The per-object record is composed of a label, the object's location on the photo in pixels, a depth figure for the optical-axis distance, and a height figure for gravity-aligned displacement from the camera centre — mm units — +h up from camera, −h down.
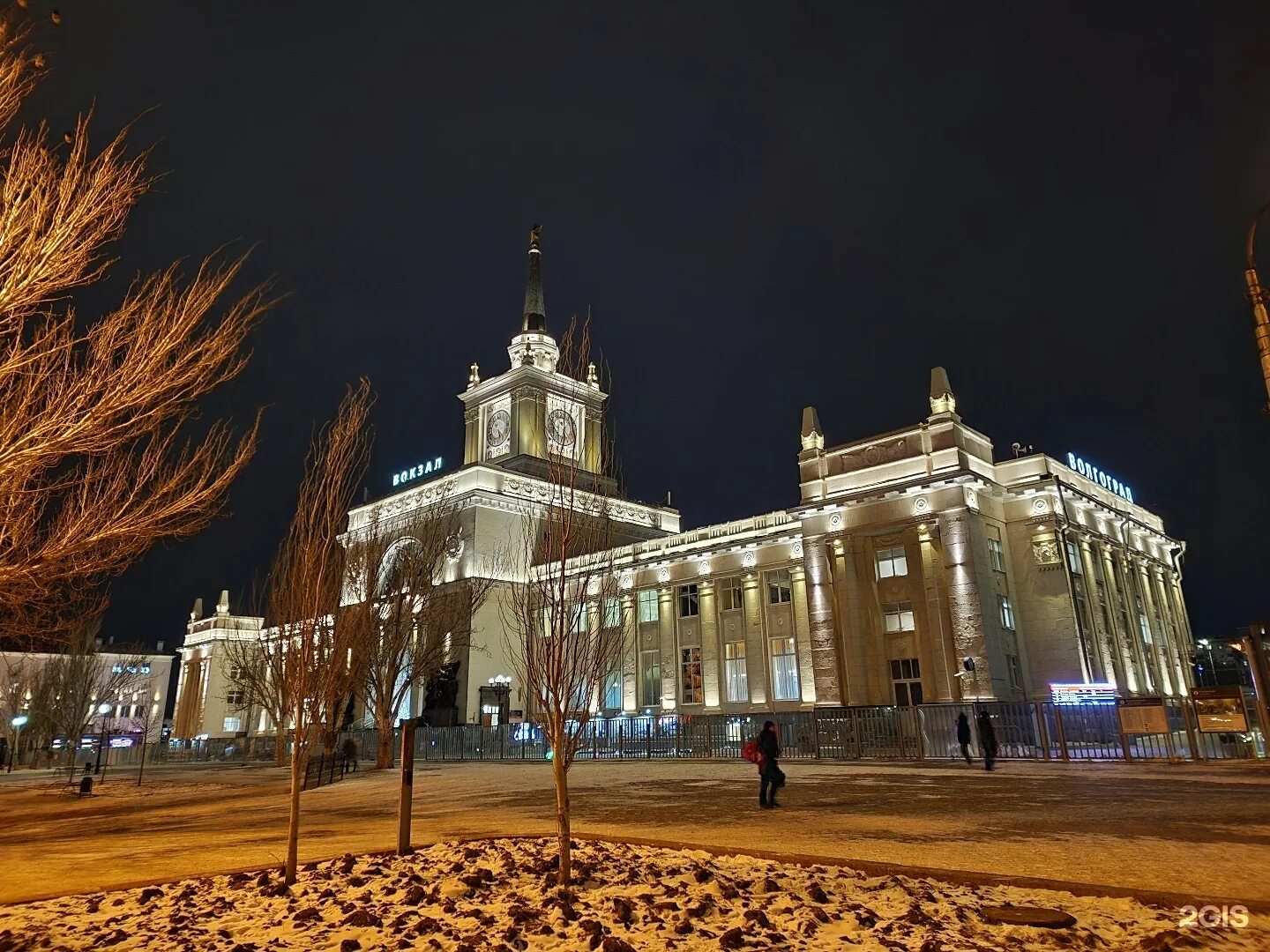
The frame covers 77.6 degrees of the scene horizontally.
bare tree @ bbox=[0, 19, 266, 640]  7828 +3494
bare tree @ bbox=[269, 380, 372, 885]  9359 +1473
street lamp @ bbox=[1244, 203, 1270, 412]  11883 +5525
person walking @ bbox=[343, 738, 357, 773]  30500 -1641
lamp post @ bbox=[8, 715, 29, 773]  49006 -771
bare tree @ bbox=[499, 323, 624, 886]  8609 +777
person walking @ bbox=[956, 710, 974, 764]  25266 -1287
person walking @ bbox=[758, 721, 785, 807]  14516 -1181
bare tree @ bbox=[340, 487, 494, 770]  30188 +3789
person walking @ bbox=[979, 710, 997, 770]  22984 -1408
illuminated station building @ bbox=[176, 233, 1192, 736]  42531 +6363
